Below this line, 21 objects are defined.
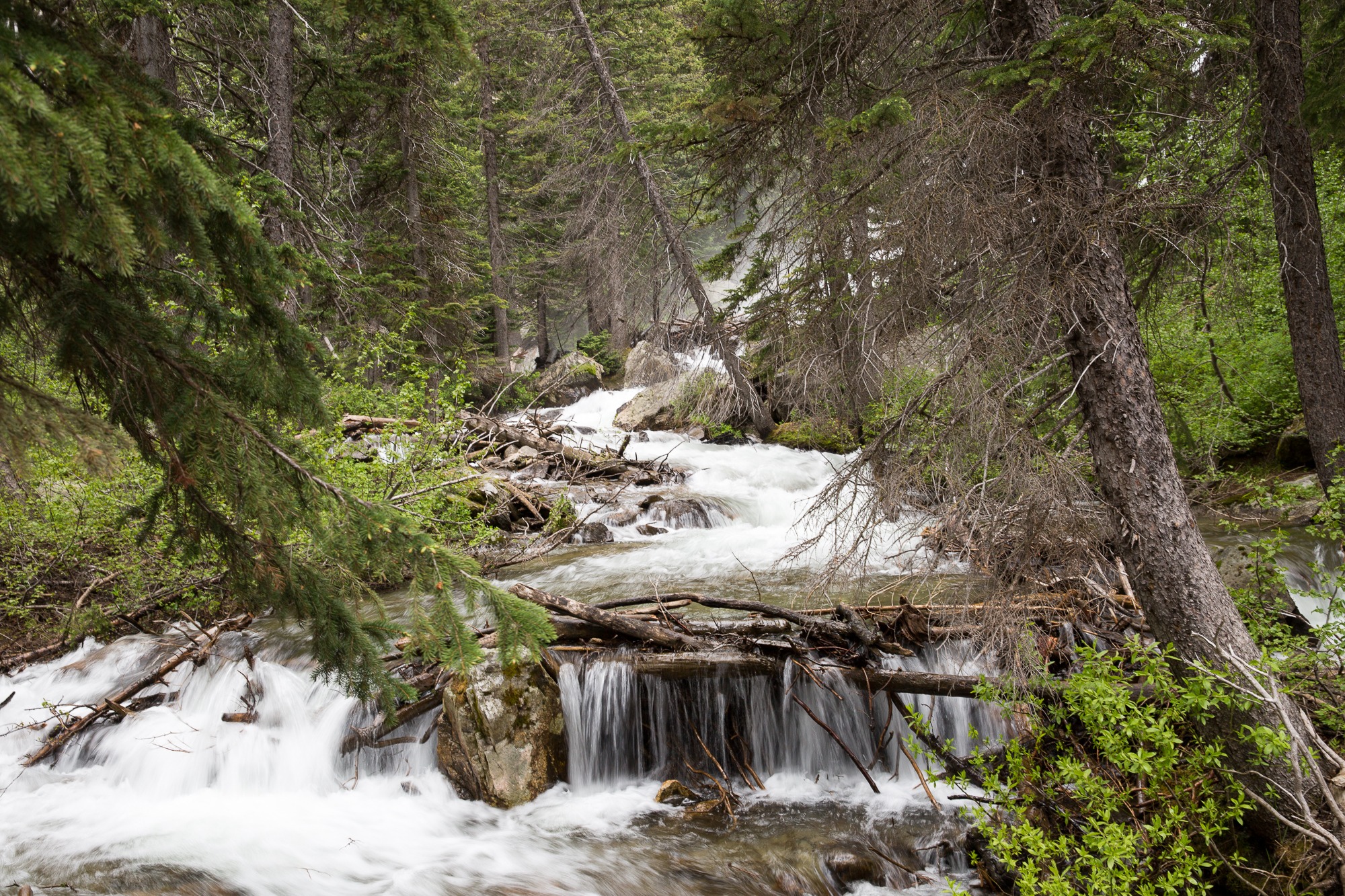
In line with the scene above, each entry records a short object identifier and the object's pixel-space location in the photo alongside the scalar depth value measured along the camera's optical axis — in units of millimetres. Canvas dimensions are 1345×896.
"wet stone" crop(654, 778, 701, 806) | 5250
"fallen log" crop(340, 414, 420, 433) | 11391
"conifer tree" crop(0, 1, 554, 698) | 2357
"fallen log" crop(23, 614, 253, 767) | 5754
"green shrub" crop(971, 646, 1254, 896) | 3469
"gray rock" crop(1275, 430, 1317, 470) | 9227
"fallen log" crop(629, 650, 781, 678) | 5363
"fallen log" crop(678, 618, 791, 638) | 5785
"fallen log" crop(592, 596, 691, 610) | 5887
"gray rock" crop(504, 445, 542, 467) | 13203
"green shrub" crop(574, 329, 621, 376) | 25094
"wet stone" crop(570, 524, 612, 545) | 10617
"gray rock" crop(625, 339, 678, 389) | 15156
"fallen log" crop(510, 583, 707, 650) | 5648
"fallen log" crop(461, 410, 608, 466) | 12977
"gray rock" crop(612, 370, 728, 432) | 15219
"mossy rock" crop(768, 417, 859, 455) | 14289
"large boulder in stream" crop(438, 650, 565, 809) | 5152
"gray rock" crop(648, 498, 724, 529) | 11461
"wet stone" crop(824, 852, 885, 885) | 4422
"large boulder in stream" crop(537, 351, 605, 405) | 22297
